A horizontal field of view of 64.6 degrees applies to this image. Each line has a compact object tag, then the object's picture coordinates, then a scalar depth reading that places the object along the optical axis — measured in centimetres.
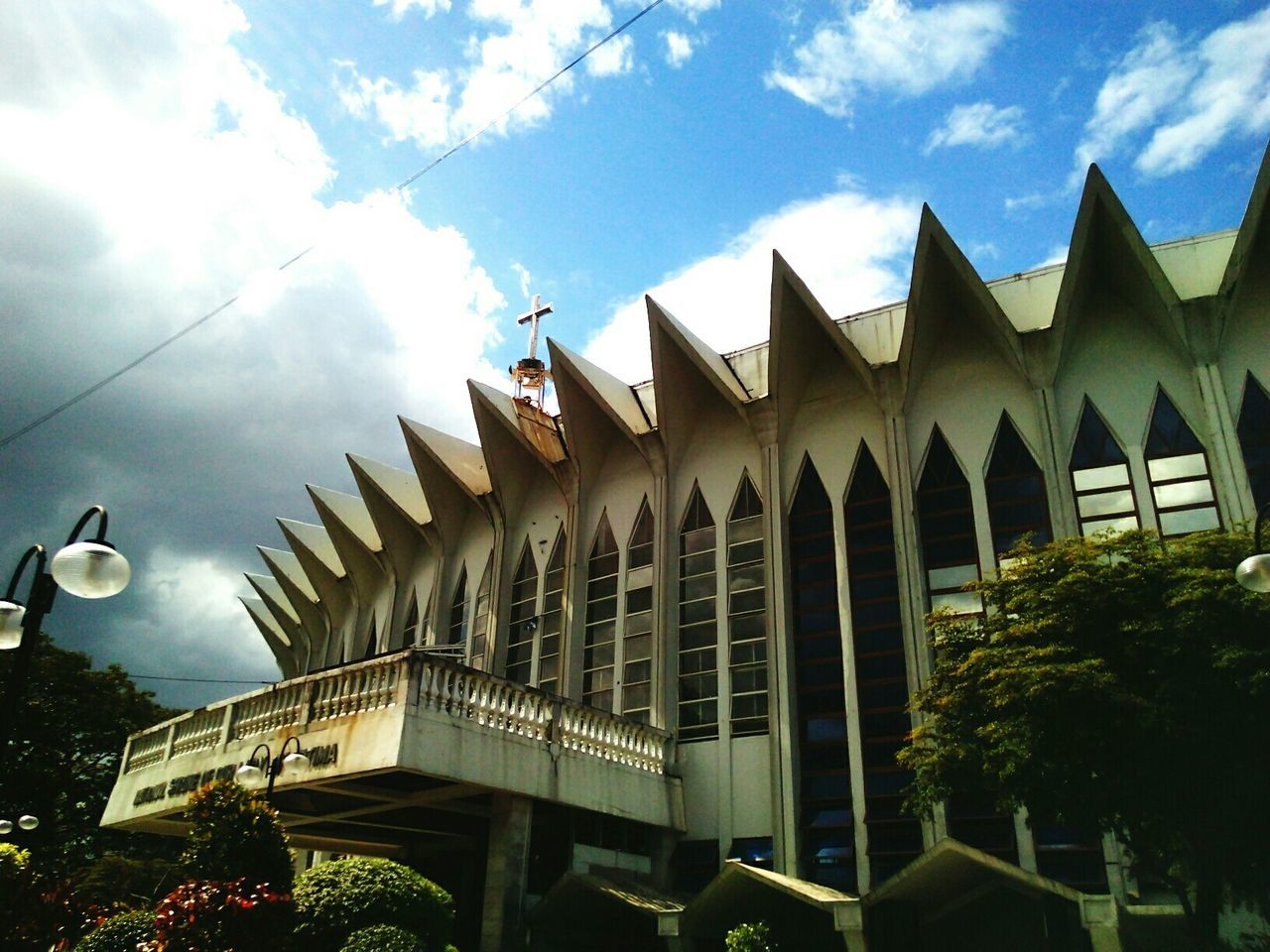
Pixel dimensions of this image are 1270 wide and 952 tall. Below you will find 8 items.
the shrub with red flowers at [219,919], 1098
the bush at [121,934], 1302
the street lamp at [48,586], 743
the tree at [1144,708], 1237
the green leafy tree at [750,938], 1544
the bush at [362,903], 1222
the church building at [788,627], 1692
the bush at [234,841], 1188
